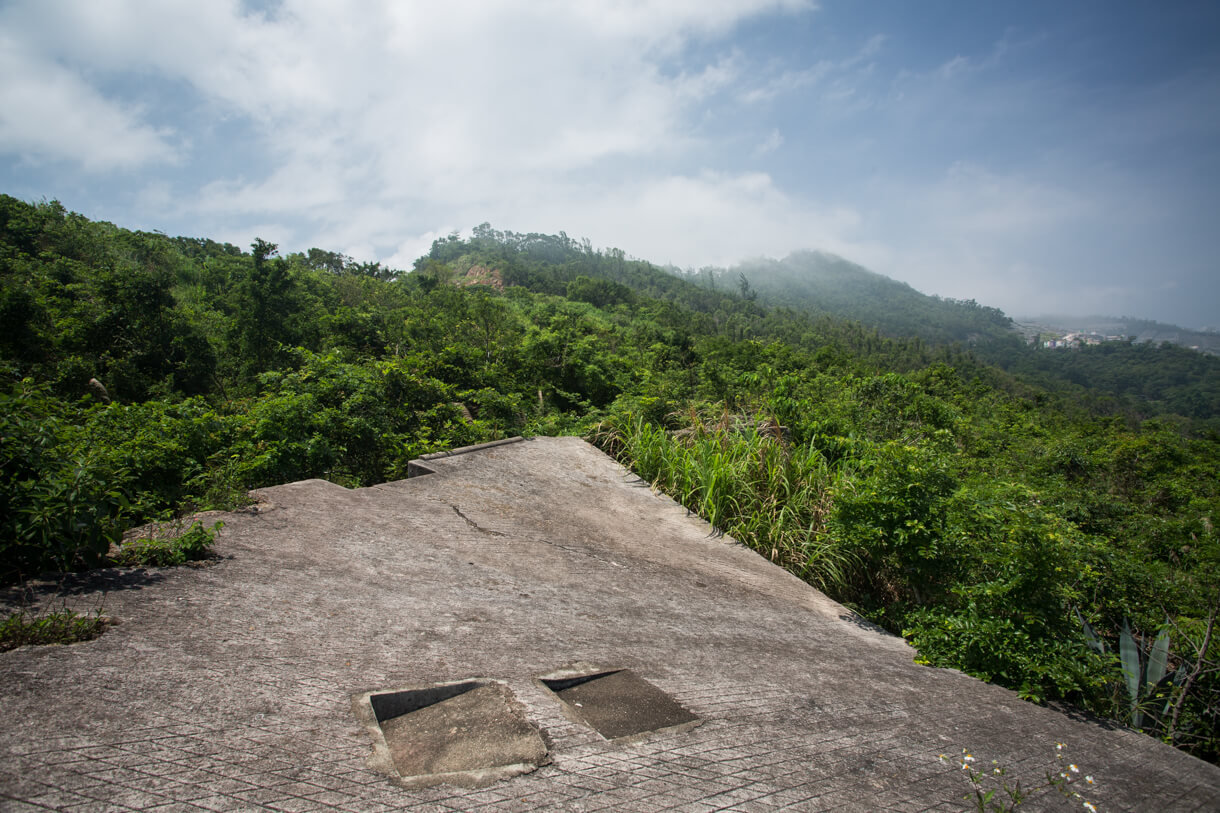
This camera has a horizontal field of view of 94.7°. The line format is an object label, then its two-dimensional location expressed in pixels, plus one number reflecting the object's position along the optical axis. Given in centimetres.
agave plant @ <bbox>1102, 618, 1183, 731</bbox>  373
